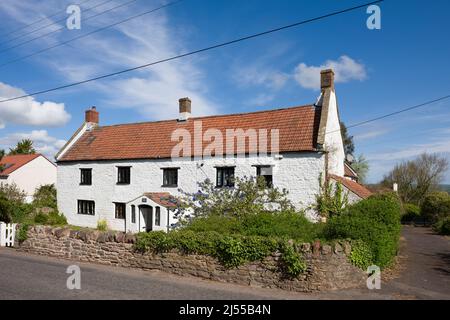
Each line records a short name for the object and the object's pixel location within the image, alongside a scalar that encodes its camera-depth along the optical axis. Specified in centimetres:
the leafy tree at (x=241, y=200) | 1669
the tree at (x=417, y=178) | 4947
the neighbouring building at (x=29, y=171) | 4341
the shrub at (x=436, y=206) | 3523
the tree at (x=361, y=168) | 4847
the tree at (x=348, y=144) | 5534
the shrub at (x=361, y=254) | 1078
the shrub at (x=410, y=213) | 4165
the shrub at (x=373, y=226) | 1127
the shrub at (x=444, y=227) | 2810
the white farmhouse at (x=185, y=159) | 2041
